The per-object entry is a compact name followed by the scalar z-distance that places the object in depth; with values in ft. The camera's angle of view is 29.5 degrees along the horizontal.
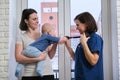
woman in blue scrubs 6.13
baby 6.64
